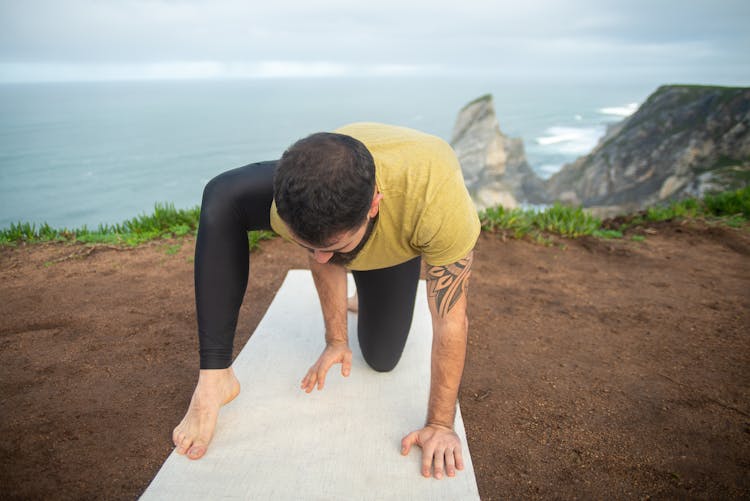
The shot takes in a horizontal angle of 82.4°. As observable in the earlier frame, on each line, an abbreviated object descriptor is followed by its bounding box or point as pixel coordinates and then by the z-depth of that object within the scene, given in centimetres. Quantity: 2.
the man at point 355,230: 100
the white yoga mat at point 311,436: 131
